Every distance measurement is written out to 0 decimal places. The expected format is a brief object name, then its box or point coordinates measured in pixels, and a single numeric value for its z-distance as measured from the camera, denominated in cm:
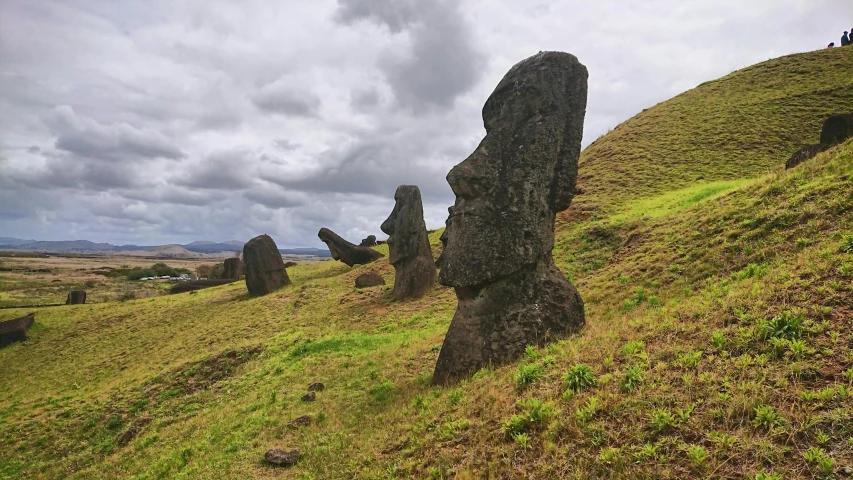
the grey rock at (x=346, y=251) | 3528
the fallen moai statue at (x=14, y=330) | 2498
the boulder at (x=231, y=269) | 4219
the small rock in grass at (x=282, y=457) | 788
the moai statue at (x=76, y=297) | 3541
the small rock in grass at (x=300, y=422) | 945
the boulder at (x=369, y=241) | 4631
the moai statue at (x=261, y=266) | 2956
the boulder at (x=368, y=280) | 2628
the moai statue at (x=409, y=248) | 2241
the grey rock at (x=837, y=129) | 1895
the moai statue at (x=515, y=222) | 941
